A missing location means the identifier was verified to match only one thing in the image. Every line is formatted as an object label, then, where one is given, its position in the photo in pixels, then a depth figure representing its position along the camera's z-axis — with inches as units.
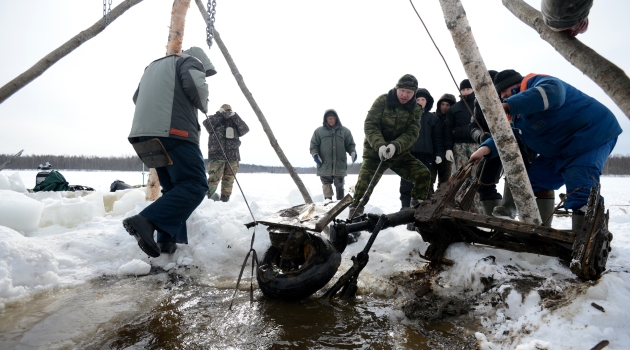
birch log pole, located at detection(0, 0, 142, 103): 170.1
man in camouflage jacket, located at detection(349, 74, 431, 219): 158.7
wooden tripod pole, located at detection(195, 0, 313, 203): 215.3
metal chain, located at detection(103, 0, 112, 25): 201.2
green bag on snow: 294.0
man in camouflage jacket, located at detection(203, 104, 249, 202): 257.6
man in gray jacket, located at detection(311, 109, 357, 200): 272.5
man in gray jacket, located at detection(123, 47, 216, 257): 108.7
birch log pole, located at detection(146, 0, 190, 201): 208.4
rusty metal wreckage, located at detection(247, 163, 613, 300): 70.7
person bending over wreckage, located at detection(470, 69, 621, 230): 101.0
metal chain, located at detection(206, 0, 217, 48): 206.0
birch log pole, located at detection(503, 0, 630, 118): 40.6
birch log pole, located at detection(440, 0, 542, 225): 110.9
